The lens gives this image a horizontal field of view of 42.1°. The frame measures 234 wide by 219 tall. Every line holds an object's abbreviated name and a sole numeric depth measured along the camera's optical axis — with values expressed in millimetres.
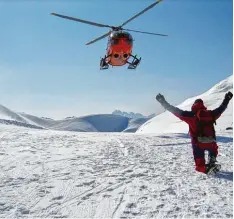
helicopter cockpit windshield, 22016
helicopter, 22000
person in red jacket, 8031
